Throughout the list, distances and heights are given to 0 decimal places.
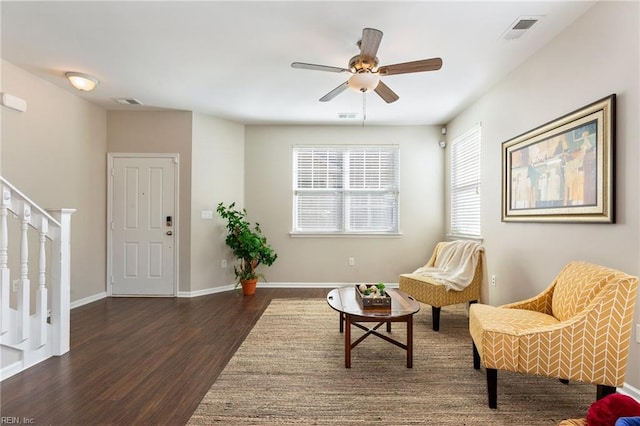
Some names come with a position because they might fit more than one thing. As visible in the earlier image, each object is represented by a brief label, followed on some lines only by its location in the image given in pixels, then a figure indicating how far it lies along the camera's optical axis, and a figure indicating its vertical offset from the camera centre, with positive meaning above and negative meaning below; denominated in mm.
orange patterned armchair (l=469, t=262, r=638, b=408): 1699 -724
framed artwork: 2076 +380
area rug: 1794 -1201
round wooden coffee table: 2289 -767
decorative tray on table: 2406 -676
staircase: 2158 -681
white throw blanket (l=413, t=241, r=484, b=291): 3295 -615
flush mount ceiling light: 3258 +1454
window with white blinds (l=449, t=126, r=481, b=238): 4027 +431
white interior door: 4441 -477
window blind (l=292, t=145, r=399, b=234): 5078 +434
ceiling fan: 2246 +1174
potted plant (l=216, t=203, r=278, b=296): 4484 -515
